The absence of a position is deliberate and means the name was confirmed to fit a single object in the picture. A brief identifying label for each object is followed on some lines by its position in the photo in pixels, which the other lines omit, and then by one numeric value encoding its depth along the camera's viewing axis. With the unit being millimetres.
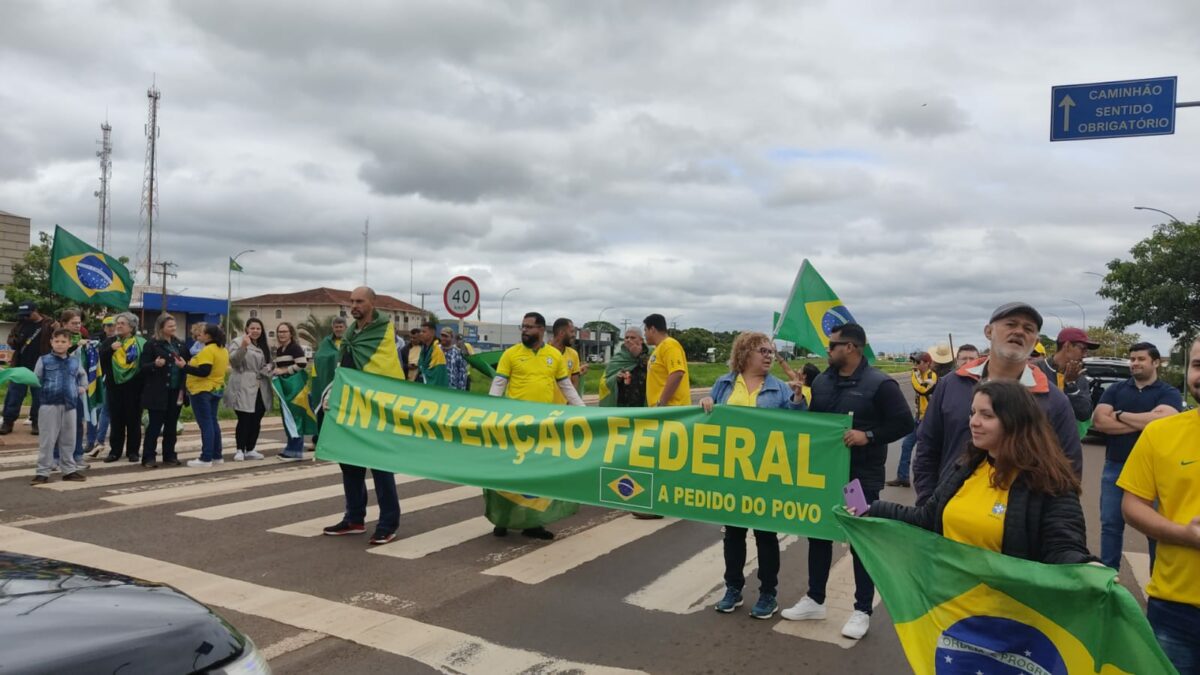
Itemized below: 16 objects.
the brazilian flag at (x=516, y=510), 7035
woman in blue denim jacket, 5277
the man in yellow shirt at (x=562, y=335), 8844
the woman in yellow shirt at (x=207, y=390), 10539
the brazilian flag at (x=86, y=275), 11219
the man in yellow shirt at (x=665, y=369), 7996
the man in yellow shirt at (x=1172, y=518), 2793
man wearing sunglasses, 4859
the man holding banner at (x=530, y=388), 7066
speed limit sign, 13031
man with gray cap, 3654
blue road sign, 11891
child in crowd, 8688
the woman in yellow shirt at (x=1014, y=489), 2822
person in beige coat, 11344
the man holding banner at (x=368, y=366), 6863
